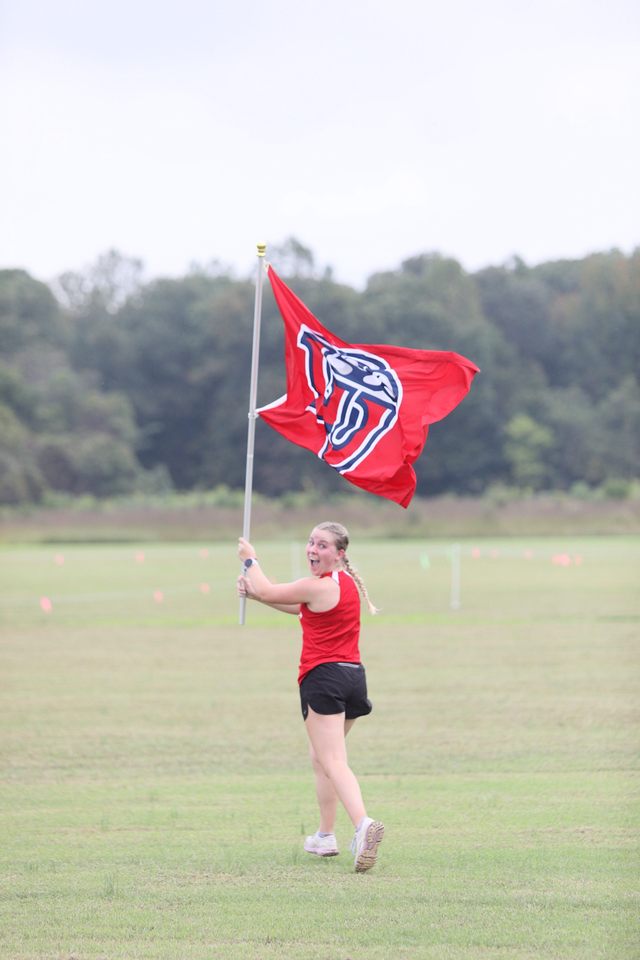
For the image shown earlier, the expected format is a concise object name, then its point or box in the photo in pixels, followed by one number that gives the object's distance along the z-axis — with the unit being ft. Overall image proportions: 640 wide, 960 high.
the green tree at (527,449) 476.54
